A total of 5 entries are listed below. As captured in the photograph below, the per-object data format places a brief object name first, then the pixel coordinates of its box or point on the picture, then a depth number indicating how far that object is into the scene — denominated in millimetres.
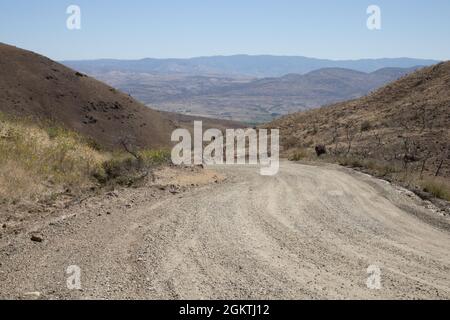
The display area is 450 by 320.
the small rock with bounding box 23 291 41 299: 6570
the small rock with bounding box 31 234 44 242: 8859
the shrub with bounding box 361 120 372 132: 31988
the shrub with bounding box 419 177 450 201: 14381
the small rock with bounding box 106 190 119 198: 12240
